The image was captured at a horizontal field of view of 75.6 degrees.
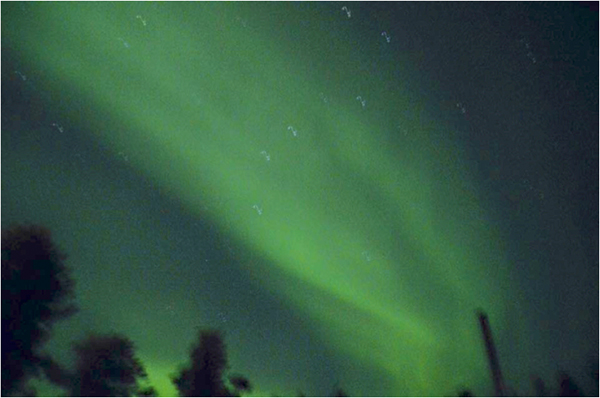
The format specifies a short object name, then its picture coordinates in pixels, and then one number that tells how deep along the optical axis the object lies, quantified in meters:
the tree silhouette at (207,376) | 19.25
